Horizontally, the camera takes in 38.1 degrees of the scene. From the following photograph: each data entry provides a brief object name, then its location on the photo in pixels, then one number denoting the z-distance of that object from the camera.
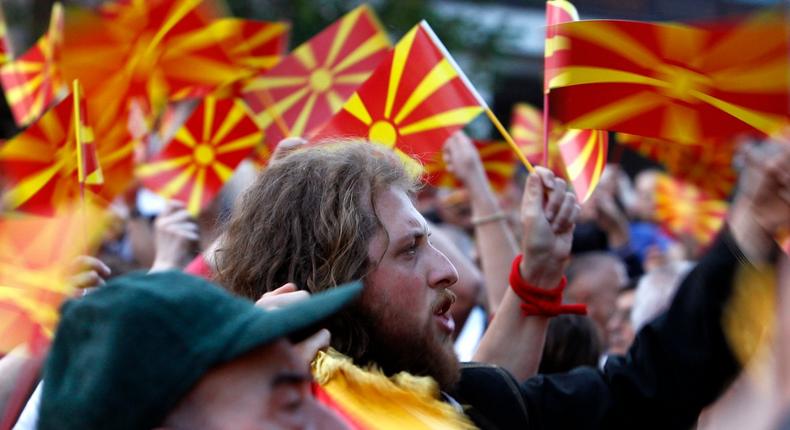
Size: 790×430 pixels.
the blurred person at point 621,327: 4.68
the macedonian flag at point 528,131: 5.64
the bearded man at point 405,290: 2.05
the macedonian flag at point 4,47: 4.48
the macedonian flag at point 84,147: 2.99
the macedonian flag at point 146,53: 4.01
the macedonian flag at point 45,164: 3.27
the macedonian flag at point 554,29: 2.62
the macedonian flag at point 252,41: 4.14
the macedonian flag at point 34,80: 4.36
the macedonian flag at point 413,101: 3.23
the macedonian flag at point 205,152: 3.98
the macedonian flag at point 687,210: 6.44
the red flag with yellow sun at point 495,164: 4.39
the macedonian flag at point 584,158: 2.96
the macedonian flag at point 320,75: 3.87
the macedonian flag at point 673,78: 1.96
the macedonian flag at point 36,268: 2.71
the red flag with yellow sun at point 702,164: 5.38
